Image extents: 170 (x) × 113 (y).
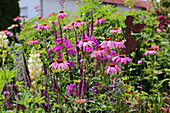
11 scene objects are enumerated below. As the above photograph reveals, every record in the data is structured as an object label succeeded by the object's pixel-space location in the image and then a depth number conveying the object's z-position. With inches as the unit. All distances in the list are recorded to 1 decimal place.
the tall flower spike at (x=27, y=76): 78.1
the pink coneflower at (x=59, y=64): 78.6
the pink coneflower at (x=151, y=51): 135.5
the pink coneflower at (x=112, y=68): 84.6
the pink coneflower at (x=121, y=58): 93.5
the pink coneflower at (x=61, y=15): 126.2
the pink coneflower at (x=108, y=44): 89.9
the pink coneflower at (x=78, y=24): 119.3
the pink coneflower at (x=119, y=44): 94.2
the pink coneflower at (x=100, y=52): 88.0
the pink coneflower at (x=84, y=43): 87.7
